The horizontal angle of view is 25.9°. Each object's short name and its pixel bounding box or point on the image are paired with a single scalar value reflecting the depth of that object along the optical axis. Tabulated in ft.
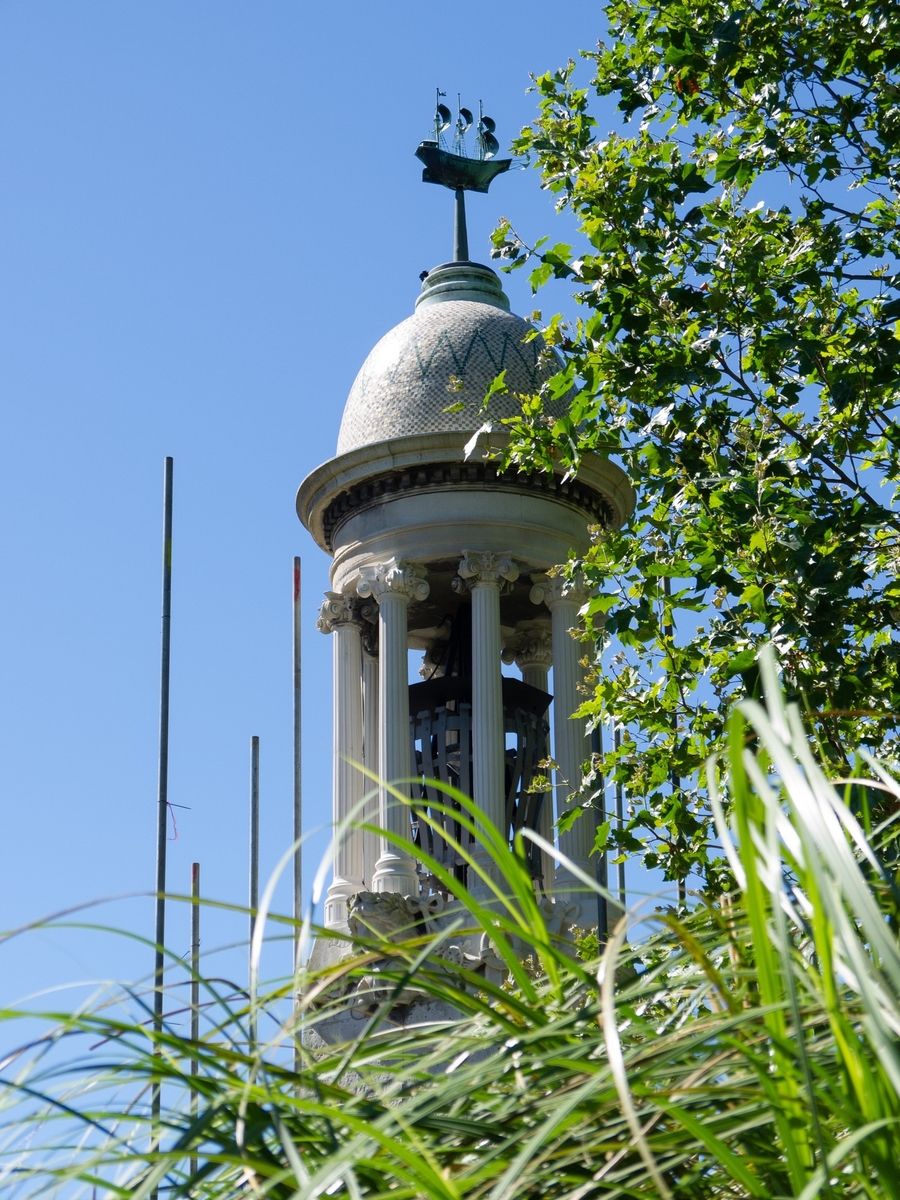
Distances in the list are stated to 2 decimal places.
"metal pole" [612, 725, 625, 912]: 38.30
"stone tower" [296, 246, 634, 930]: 75.61
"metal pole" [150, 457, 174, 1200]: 70.13
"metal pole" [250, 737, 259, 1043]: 80.29
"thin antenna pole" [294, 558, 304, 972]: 81.56
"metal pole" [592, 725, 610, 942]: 43.39
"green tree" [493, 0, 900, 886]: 33.24
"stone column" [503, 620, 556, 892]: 86.07
